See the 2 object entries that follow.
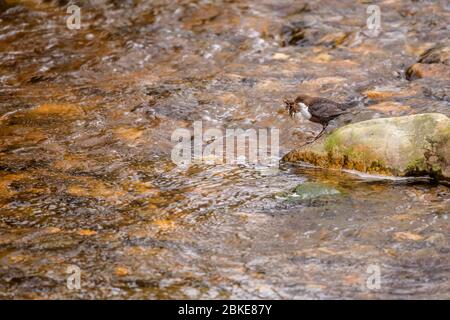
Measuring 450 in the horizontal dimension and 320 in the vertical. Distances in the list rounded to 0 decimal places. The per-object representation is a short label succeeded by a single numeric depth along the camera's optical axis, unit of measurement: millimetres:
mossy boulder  11320
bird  13781
